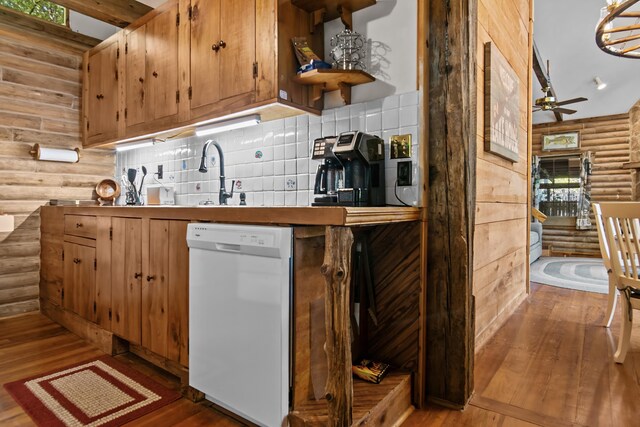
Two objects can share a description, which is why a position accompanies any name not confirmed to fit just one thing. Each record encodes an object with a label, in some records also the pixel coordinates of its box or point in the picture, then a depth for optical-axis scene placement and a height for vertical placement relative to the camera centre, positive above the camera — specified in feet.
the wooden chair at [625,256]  7.09 -0.99
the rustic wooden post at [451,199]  5.57 +0.13
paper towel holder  10.48 +1.60
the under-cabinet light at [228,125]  7.43 +1.81
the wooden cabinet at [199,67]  6.54 +3.06
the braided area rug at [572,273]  13.83 -2.96
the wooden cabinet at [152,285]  5.95 -1.39
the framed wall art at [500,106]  7.84 +2.46
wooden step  4.41 -2.60
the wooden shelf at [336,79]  6.16 +2.28
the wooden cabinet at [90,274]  7.78 -1.53
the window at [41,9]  9.88 +5.62
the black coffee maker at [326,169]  6.03 +0.66
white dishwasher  4.40 -1.46
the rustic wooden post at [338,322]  4.08 -1.31
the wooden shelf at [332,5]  6.44 +3.69
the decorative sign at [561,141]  25.07 +4.67
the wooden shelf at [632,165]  22.06 +2.60
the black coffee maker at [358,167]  5.45 +0.65
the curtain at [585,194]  24.62 +0.92
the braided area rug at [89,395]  5.37 -3.09
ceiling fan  16.46 +5.52
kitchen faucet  8.45 +0.51
